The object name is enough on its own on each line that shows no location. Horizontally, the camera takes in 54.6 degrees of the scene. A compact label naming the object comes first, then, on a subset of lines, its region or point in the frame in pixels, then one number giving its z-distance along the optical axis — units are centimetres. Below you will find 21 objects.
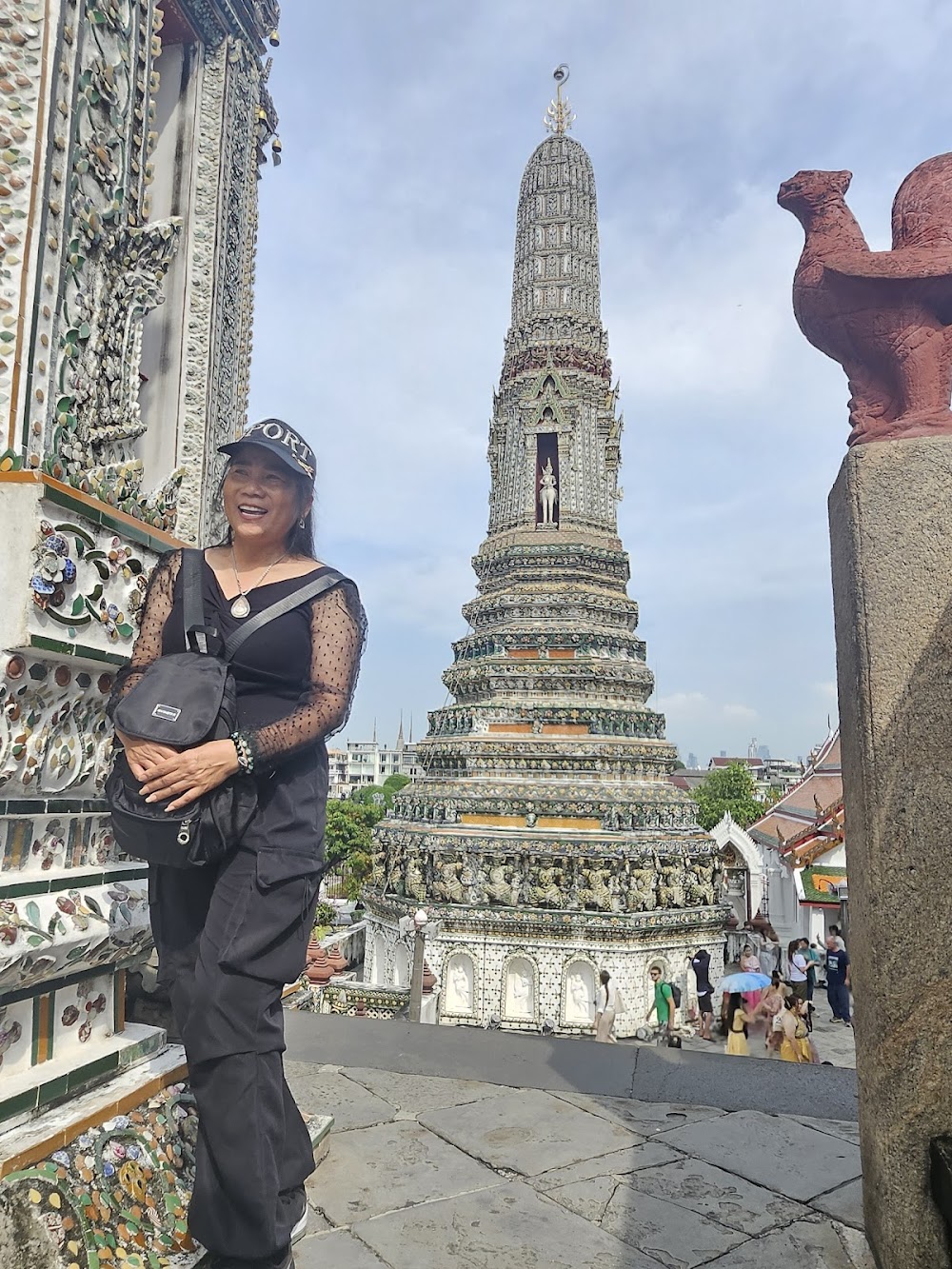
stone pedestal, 206
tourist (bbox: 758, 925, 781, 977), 1441
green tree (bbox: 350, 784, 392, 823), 5596
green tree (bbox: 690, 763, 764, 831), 3903
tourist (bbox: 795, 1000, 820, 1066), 888
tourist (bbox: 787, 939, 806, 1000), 1279
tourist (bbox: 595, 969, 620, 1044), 1088
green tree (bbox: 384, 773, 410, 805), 6450
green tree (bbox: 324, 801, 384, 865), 3400
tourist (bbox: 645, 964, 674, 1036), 1264
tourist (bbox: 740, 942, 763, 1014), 1293
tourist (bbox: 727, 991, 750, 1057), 1052
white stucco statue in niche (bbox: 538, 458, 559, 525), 1875
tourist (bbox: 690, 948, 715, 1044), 1329
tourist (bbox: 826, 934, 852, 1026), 1320
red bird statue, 240
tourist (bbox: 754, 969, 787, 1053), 961
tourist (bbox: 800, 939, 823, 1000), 1329
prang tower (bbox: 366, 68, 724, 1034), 1410
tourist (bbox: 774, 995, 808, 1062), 890
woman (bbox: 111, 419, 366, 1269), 180
